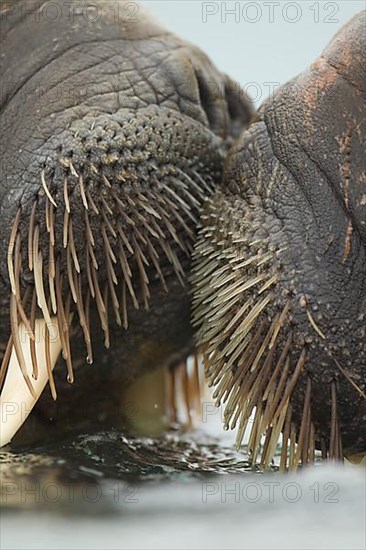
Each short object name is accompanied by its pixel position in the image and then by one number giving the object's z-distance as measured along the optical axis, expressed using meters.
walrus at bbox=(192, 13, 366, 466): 4.89
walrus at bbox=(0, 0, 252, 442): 5.16
